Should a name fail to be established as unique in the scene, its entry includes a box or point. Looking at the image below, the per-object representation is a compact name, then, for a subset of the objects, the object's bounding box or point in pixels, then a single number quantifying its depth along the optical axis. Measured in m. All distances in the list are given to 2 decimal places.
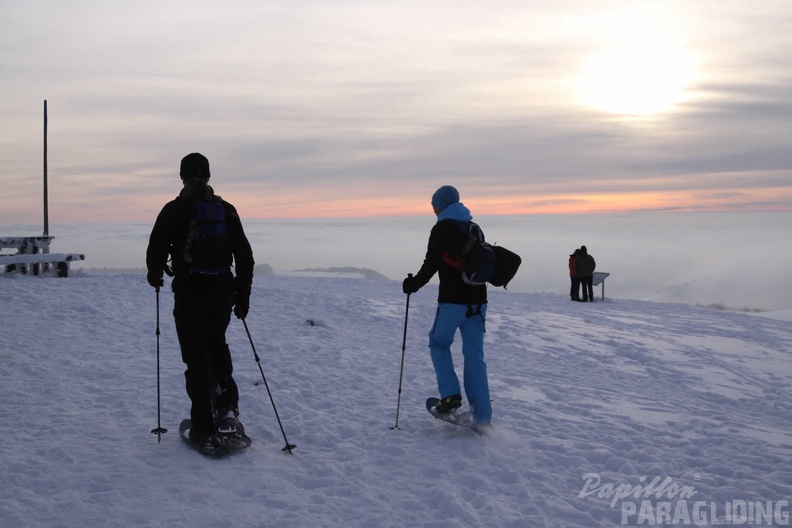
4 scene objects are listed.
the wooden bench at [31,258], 15.70
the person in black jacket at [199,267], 5.42
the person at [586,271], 22.34
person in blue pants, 6.22
